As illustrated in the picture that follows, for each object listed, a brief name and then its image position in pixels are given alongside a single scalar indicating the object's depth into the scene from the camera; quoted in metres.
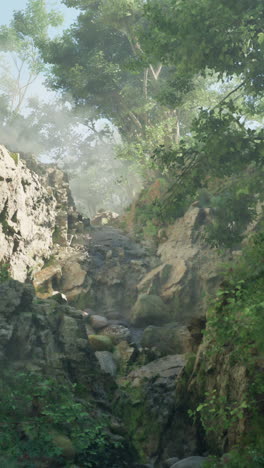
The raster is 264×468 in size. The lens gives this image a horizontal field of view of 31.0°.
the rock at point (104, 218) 34.88
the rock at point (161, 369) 13.02
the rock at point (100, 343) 16.36
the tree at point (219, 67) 12.08
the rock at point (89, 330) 17.58
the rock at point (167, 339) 15.51
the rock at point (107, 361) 14.81
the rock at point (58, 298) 15.32
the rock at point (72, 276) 21.34
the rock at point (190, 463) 8.07
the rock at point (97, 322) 18.25
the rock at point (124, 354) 15.57
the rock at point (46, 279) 19.95
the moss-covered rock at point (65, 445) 7.31
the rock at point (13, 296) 11.43
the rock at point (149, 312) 18.84
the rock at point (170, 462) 9.37
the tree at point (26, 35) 40.62
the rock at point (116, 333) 17.23
